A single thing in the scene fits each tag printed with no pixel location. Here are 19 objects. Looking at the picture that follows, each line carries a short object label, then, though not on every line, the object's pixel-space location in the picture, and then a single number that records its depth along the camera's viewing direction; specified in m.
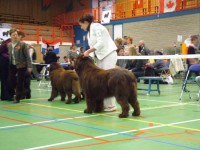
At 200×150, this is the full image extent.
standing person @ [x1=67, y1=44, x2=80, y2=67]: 14.16
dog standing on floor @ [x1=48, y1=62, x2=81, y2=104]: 7.55
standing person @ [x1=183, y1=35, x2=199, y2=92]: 10.26
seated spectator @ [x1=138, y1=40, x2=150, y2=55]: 13.63
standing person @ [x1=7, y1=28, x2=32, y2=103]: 7.67
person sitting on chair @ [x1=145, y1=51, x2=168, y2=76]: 14.56
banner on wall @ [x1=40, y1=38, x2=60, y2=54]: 26.28
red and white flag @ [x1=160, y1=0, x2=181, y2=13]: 20.62
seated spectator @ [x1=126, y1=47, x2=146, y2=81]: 10.44
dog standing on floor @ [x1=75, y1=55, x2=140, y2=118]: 5.47
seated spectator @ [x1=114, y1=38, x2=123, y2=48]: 10.90
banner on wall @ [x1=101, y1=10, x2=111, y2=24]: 25.33
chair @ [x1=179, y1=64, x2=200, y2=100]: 7.87
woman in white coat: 6.26
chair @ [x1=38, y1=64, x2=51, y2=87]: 13.56
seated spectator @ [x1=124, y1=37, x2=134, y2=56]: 11.65
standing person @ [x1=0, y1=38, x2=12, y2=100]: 8.43
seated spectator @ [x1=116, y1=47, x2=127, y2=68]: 11.38
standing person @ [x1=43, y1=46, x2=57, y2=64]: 13.23
